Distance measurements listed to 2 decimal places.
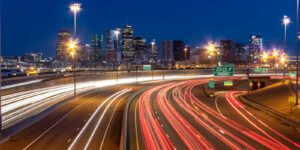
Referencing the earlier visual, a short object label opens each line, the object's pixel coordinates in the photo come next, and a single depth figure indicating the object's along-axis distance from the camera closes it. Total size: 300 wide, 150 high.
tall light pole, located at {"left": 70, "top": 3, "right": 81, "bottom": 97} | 61.83
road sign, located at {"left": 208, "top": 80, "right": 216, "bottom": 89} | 84.81
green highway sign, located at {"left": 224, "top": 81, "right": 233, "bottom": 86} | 88.37
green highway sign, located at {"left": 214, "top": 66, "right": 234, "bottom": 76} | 82.12
